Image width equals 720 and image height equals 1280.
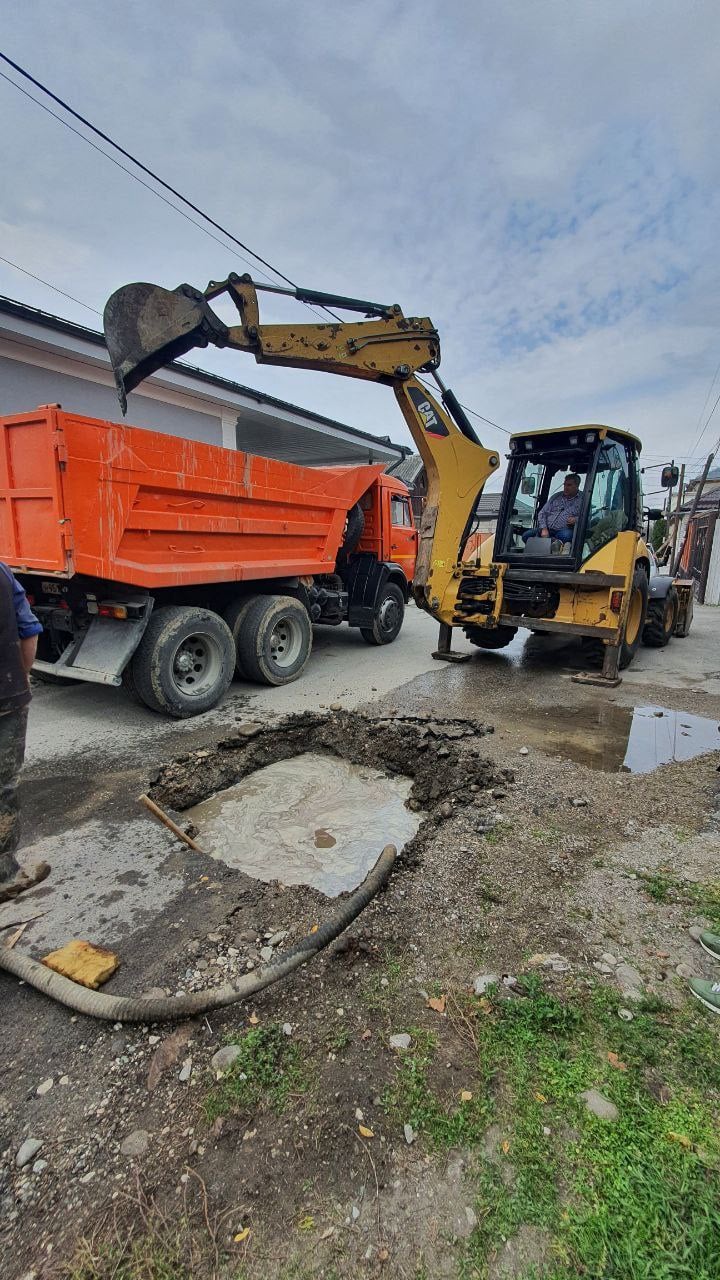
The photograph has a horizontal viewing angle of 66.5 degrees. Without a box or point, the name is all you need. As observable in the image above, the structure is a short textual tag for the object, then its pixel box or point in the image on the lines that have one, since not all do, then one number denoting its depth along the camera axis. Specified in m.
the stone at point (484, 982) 2.01
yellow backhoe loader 5.95
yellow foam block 2.07
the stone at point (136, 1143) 1.51
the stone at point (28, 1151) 1.50
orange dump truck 4.32
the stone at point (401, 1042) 1.78
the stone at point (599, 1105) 1.57
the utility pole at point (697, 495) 17.29
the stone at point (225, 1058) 1.72
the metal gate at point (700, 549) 15.97
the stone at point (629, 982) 2.00
